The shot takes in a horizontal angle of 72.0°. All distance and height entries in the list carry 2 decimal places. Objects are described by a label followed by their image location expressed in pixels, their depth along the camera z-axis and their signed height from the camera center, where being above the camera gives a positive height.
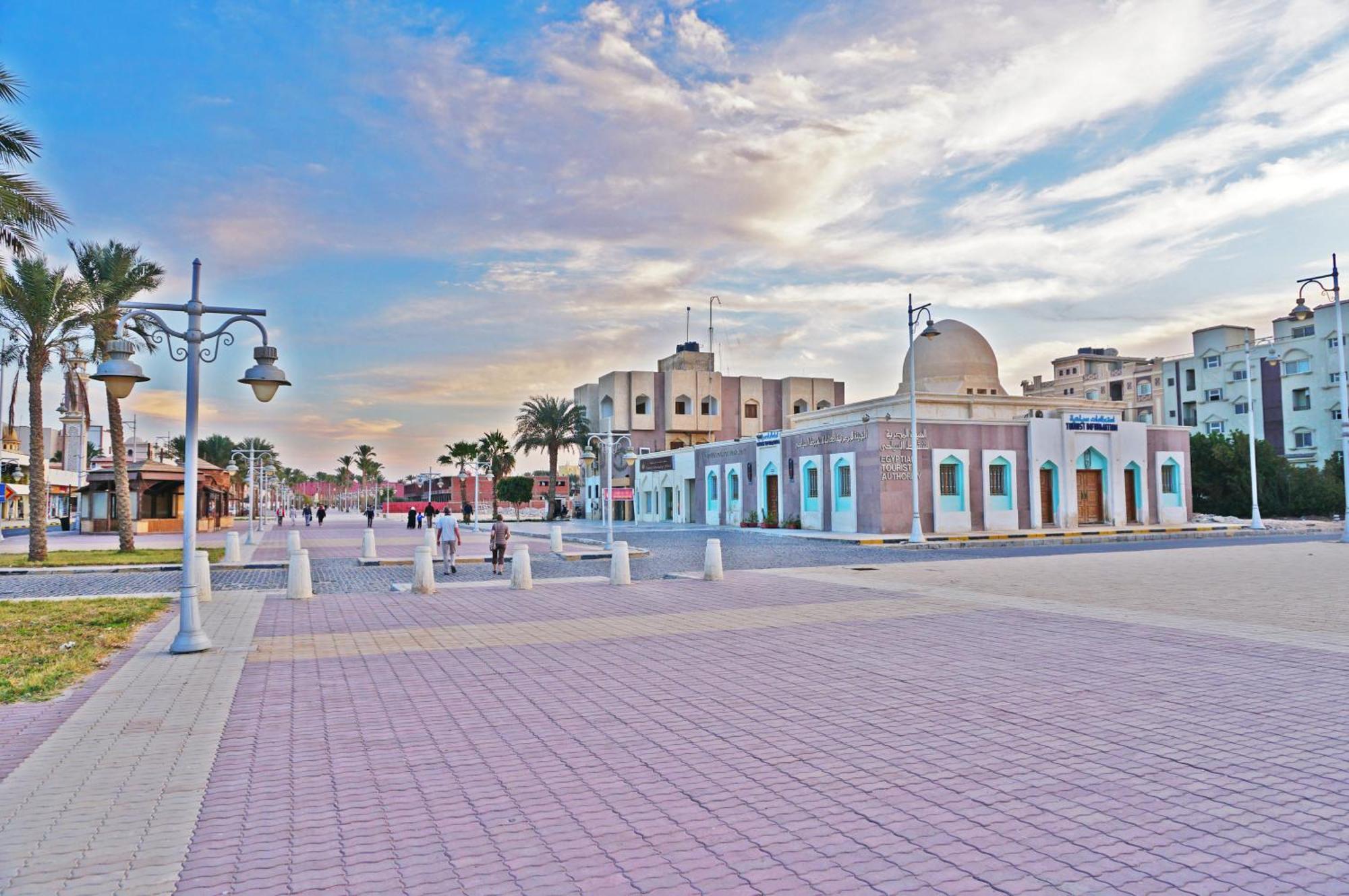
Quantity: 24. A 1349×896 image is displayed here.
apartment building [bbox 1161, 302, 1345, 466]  66.25 +7.87
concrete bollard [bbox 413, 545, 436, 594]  16.98 -1.33
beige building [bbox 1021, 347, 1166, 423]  85.06 +10.81
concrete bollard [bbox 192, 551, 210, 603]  15.50 -1.25
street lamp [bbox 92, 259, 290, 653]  10.48 +1.49
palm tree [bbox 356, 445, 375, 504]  128.38 +5.95
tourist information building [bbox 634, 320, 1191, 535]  37.97 +1.27
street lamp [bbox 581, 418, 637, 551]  30.68 +1.49
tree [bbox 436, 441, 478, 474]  92.75 +4.59
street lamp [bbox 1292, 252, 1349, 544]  28.20 +4.42
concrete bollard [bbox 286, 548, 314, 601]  16.27 -1.38
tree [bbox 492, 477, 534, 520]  91.69 +0.93
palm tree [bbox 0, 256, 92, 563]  24.06 +4.93
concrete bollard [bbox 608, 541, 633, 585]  18.08 -1.40
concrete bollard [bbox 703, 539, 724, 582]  18.69 -1.39
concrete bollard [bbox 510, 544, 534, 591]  17.45 -1.38
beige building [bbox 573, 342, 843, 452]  80.50 +8.43
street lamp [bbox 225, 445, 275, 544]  41.55 +1.71
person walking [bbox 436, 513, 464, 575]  20.77 -0.85
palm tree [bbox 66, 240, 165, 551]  27.22 +6.47
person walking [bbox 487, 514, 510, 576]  21.03 -1.00
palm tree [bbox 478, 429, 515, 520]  84.69 +4.23
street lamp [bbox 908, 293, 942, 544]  32.56 +2.01
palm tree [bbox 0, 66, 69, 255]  14.85 +5.12
